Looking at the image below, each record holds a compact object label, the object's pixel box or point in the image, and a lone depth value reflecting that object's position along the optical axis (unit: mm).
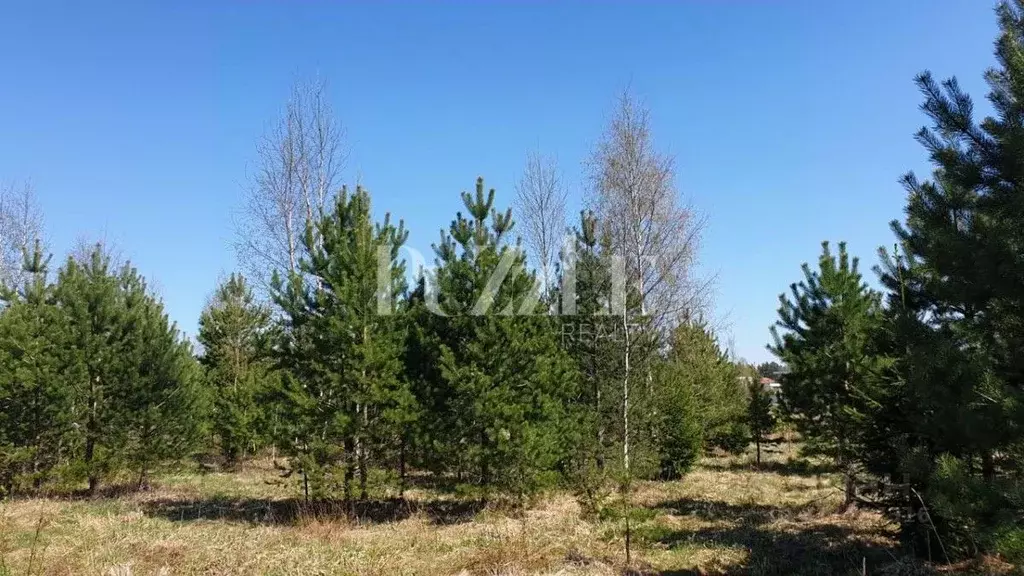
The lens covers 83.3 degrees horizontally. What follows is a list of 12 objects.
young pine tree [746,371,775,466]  20141
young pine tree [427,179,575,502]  11023
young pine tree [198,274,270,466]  18375
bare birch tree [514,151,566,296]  20859
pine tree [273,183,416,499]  10875
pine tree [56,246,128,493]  13938
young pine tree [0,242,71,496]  13031
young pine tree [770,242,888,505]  11180
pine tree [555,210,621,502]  14047
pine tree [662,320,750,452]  17438
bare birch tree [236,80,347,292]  16359
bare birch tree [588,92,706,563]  14586
